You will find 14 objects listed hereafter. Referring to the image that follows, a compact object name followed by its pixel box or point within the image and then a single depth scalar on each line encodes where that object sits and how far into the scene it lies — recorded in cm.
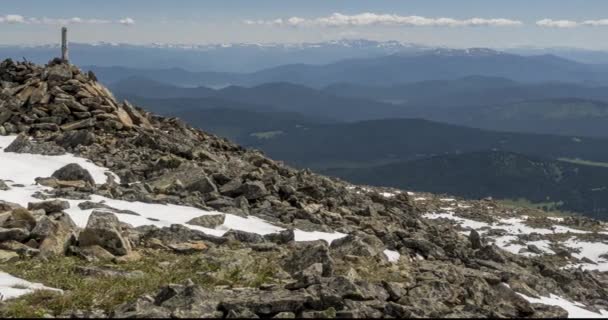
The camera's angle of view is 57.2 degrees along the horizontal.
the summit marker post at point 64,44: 3669
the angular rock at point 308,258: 1427
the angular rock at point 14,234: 1582
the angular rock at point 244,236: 1892
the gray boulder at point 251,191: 2584
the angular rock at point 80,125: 3231
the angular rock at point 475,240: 2673
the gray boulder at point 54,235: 1538
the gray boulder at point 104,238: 1573
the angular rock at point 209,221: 2054
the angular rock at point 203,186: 2542
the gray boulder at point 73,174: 2508
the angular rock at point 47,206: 1906
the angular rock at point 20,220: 1658
